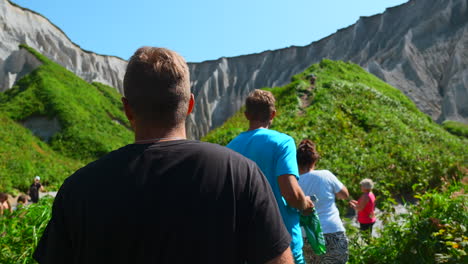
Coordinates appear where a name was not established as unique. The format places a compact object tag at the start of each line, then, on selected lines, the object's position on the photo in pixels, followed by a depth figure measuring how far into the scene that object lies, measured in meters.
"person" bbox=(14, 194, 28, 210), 9.87
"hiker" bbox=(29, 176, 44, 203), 14.89
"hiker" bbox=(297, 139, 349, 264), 3.97
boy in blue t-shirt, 2.95
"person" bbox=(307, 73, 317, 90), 20.32
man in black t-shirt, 1.50
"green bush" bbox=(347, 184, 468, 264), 4.00
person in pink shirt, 6.39
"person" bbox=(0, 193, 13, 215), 6.15
